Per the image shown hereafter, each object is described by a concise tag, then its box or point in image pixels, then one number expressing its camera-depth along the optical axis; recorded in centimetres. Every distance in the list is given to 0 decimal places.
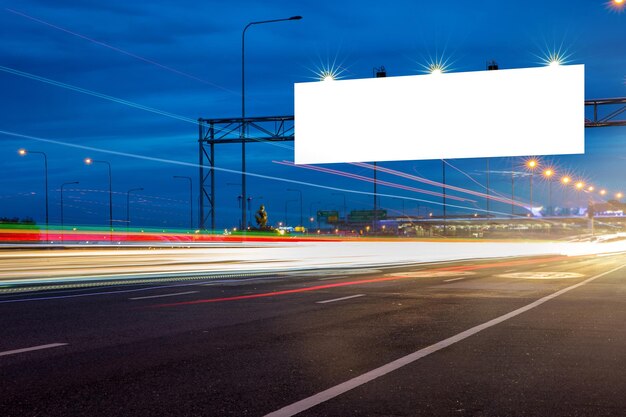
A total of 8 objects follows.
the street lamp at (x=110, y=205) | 6769
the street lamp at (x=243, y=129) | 4431
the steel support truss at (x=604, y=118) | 4234
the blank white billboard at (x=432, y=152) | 3058
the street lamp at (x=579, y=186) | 9224
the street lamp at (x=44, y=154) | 6031
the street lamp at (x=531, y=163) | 5152
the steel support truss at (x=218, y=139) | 4731
